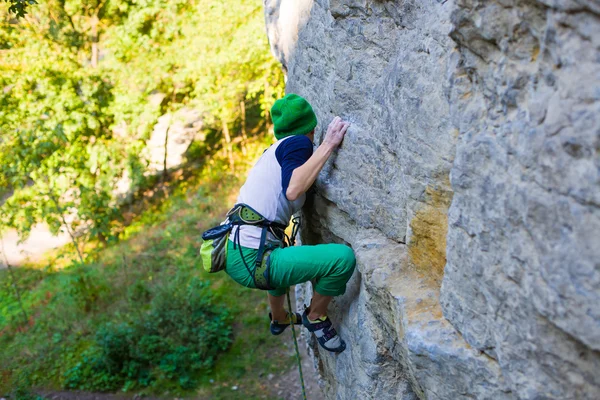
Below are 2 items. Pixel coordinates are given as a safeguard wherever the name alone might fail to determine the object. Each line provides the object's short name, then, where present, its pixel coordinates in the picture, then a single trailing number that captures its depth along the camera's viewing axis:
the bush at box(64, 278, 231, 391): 7.36
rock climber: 3.82
